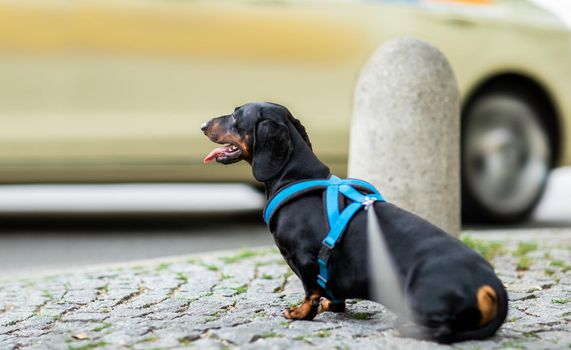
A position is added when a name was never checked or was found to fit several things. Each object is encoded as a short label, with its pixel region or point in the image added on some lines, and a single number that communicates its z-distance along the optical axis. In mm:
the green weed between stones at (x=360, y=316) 3746
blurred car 6484
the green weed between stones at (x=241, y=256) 5277
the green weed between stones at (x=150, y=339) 3371
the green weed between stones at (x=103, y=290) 4384
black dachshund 3203
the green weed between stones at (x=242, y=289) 4355
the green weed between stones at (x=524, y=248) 5469
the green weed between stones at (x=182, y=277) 4683
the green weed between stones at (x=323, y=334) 3400
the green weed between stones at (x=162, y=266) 5020
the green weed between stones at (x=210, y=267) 4996
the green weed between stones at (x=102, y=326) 3605
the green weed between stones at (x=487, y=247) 5378
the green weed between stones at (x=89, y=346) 3308
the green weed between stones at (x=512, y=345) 3229
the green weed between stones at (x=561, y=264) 4922
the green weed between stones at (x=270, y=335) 3394
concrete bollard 5129
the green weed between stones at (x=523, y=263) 4980
